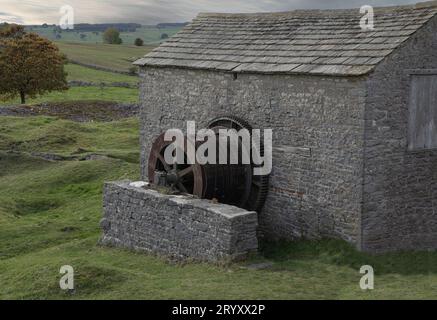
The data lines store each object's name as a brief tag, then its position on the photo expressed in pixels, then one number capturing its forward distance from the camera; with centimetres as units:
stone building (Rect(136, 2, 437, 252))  1221
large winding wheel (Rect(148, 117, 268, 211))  1384
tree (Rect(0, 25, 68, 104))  4150
